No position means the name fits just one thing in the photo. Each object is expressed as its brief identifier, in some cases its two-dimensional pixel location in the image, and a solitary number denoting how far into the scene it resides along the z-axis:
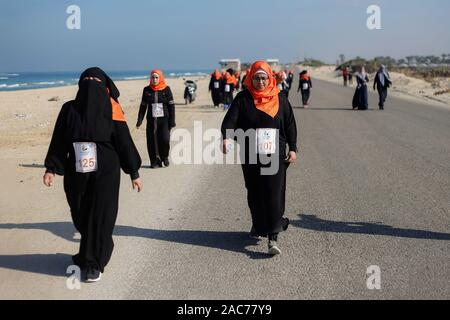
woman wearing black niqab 4.83
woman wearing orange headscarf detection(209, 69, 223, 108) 24.72
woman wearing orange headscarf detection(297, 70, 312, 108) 24.05
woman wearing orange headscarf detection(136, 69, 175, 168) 10.30
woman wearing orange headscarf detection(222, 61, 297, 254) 5.55
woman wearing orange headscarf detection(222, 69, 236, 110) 23.82
